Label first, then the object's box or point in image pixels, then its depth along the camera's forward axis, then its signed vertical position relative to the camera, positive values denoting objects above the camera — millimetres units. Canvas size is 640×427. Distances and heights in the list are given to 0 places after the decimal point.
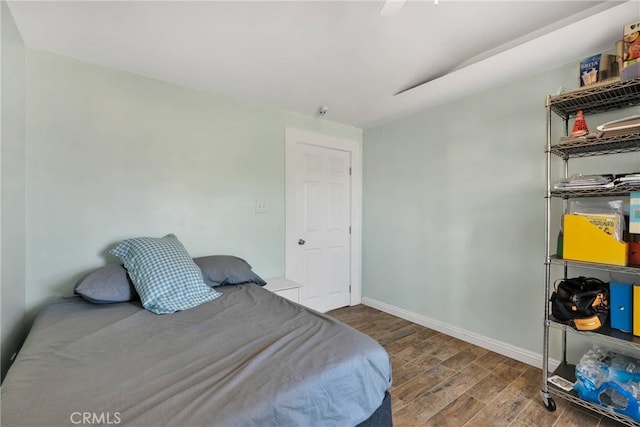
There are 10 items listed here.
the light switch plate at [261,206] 2823 +61
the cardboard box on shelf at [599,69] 1675 +866
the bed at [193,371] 842 -589
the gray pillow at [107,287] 1670 -455
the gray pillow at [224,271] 2092 -454
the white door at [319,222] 3074 -115
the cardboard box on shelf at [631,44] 1476 +895
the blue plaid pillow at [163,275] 1644 -390
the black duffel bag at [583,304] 1587 -532
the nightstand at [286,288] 2510 -686
